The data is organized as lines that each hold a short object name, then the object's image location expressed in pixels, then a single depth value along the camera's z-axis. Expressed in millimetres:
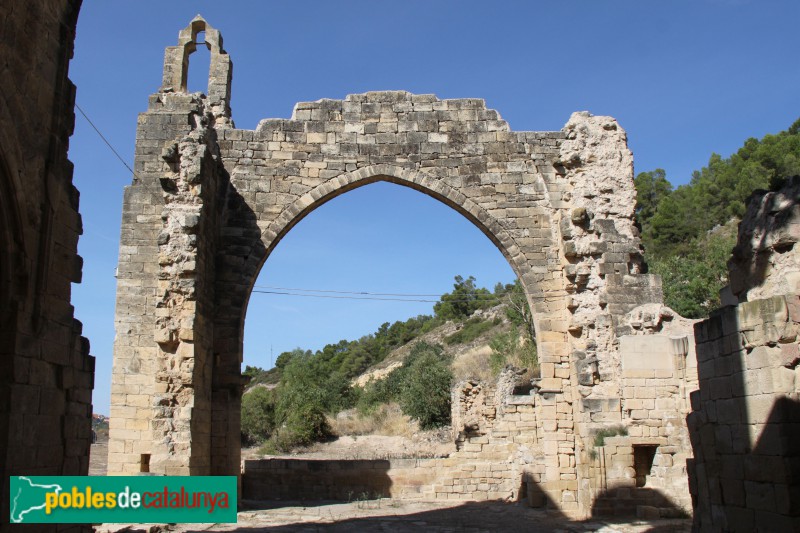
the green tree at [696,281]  20500
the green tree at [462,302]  46781
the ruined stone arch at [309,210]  9133
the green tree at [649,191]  34531
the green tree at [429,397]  20766
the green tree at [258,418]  23708
